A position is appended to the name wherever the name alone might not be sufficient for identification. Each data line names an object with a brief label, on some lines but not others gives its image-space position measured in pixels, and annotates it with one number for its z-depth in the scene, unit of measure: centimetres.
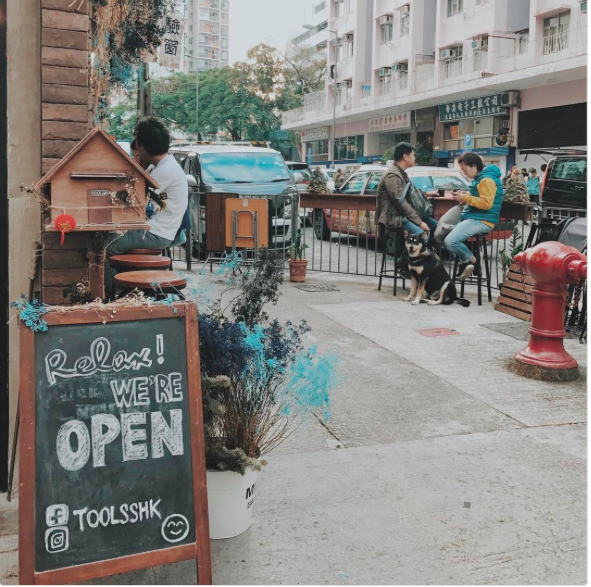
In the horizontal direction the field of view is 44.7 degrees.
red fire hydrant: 553
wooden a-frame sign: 261
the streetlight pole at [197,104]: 5297
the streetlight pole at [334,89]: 4426
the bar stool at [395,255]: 894
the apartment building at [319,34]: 6047
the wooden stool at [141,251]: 492
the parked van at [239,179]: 1173
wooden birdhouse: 327
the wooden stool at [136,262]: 443
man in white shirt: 523
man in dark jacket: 877
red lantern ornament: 317
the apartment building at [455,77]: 2664
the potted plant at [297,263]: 996
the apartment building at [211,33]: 14300
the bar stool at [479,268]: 854
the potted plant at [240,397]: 312
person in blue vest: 841
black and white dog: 844
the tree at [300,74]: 5647
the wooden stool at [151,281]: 383
